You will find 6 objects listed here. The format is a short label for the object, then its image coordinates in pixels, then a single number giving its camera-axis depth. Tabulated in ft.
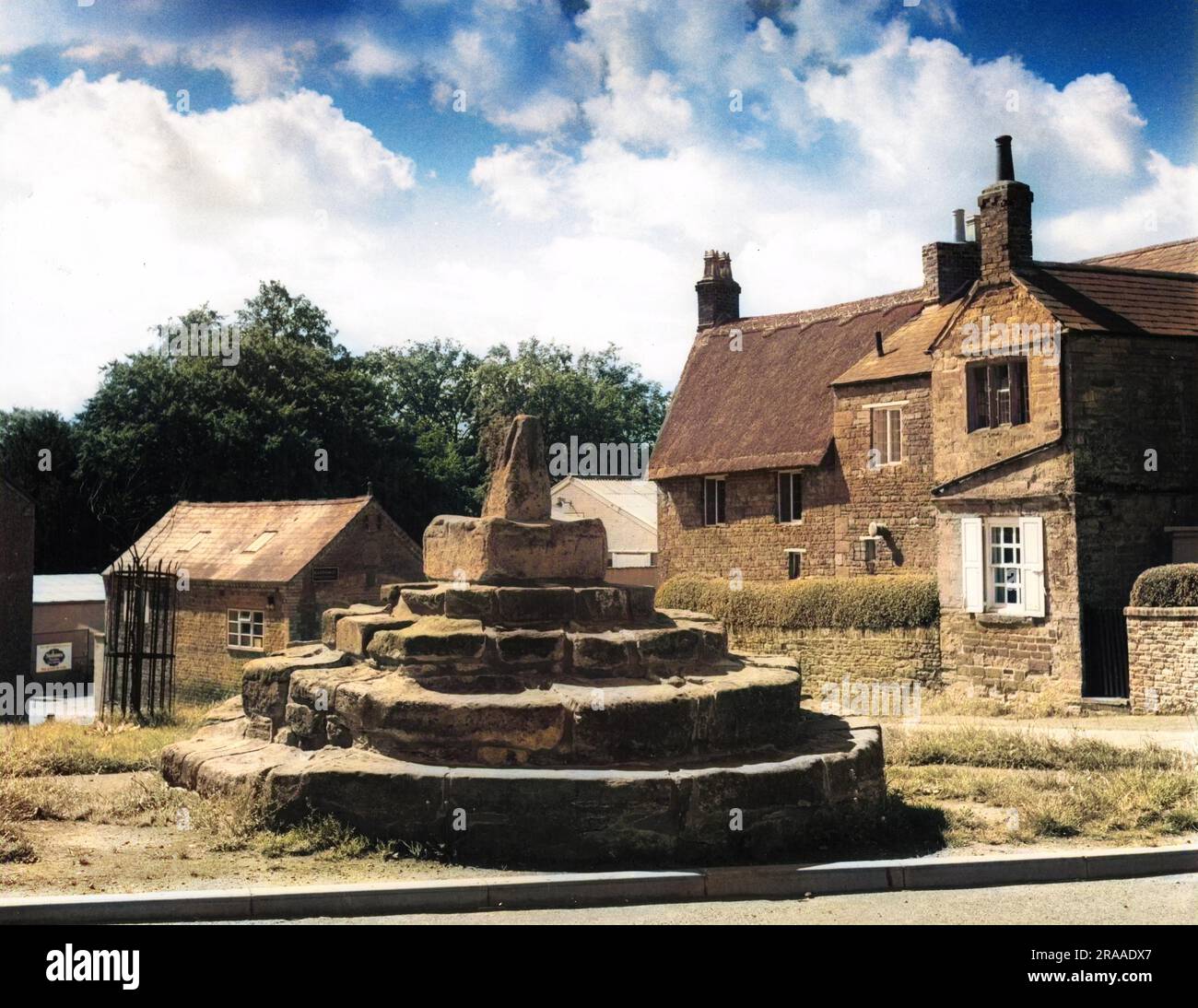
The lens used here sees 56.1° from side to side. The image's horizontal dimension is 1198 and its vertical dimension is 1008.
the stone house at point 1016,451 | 62.80
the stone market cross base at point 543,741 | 24.73
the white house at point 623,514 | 113.70
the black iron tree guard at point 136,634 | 51.83
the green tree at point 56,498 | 117.91
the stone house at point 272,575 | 85.61
